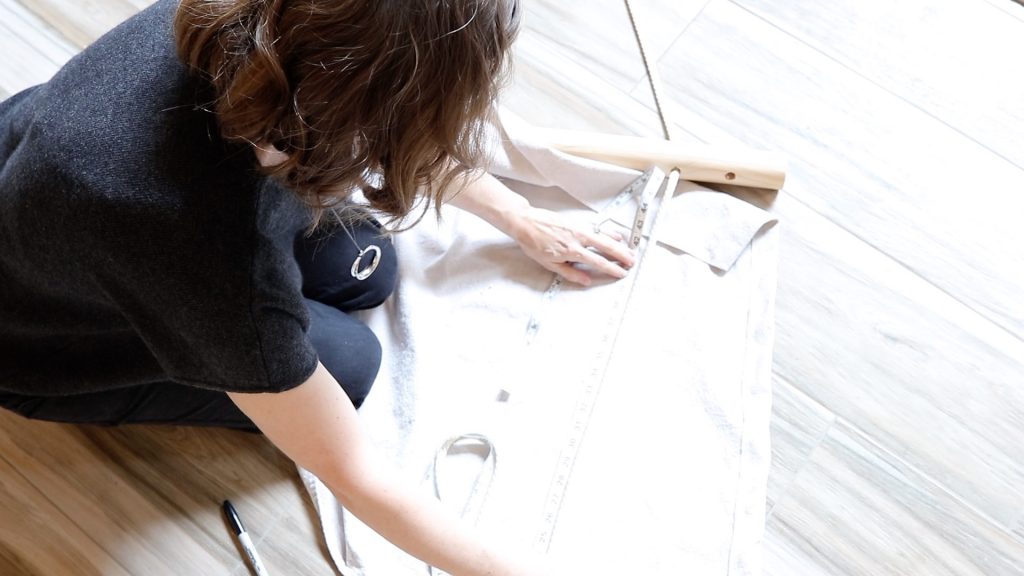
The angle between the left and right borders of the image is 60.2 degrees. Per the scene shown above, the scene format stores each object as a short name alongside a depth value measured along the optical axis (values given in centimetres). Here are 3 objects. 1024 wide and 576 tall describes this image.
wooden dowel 125
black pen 111
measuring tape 110
